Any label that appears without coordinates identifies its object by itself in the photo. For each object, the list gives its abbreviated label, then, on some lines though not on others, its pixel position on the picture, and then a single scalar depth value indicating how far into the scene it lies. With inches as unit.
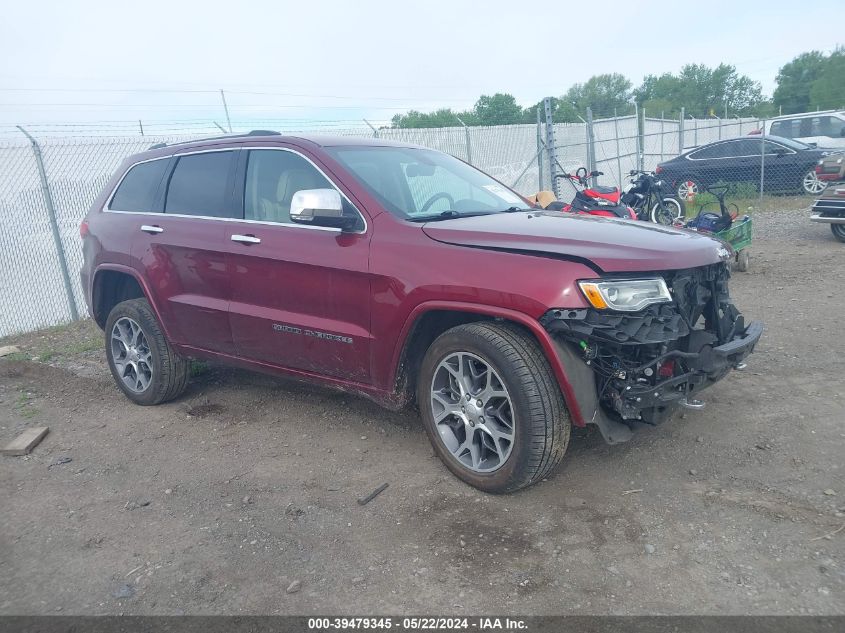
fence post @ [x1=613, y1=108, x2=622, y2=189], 707.1
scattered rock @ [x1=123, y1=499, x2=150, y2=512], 146.8
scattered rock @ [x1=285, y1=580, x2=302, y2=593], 113.8
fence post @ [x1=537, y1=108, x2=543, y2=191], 541.6
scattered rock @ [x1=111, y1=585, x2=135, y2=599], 115.6
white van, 672.4
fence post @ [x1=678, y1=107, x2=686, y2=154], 713.0
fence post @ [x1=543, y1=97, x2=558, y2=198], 491.8
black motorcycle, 435.2
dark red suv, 128.3
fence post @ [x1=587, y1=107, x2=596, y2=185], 574.9
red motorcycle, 338.6
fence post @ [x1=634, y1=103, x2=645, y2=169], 642.9
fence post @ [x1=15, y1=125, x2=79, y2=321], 322.0
